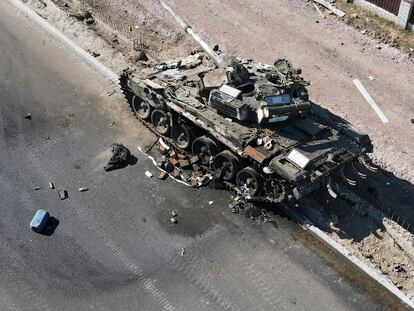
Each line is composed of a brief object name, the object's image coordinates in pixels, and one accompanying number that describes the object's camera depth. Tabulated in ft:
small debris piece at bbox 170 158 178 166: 59.47
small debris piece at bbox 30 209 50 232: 51.72
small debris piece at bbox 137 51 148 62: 73.04
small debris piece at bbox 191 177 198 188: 57.47
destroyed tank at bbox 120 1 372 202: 52.01
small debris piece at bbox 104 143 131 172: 59.00
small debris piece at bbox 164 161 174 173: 58.90
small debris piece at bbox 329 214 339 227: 54.03
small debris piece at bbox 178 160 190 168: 59.26
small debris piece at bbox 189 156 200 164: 59.18
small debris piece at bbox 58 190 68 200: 55.42
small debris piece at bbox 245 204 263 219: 54.75
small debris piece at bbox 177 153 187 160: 60.22
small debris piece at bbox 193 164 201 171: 59.11
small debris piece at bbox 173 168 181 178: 58.29
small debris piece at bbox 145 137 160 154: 61.36
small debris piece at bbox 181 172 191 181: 58.08
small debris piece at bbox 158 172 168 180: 58.13
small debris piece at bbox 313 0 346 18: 84.02
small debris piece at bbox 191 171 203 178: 58.49
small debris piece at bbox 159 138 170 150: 61.36
